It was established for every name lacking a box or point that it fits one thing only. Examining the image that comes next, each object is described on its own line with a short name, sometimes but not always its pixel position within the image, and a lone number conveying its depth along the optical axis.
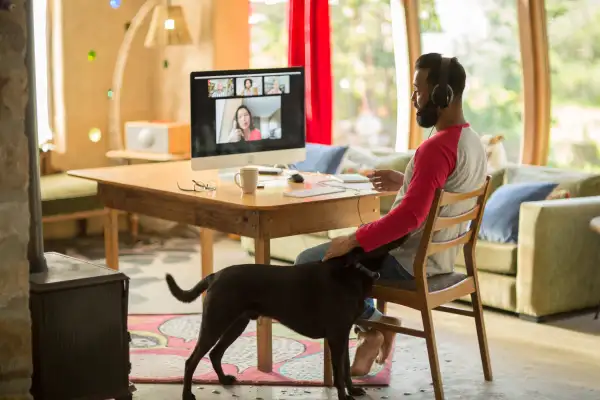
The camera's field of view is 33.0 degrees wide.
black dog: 3.72
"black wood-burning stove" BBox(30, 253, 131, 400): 3.56
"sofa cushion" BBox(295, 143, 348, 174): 6.29
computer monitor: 4.68
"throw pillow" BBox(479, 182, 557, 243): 5.32
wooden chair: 3.81
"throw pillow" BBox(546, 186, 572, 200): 5.38
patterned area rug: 4.25
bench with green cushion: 6.72
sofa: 5.07
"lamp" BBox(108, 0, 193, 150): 7.36
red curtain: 7.36
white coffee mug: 4.40
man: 3.71
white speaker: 7.16
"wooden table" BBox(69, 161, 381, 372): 4.17
